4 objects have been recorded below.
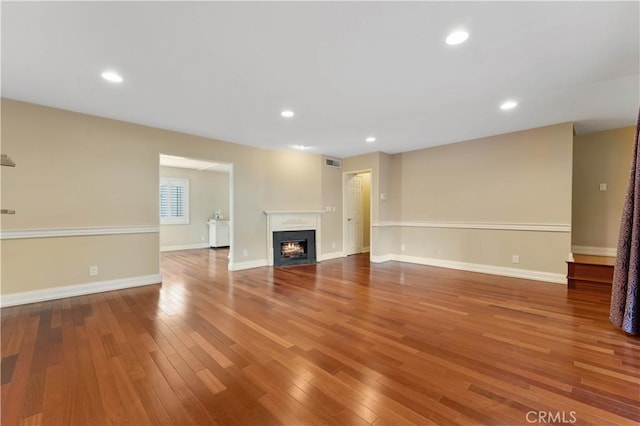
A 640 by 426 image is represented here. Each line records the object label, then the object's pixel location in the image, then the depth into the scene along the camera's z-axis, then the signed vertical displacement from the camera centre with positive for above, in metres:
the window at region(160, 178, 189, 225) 7.85 +0.27
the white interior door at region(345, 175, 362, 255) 7.06 -0.13
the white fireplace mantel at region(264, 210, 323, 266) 5.77 -0.26
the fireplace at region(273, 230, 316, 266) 5.83 -0.84
